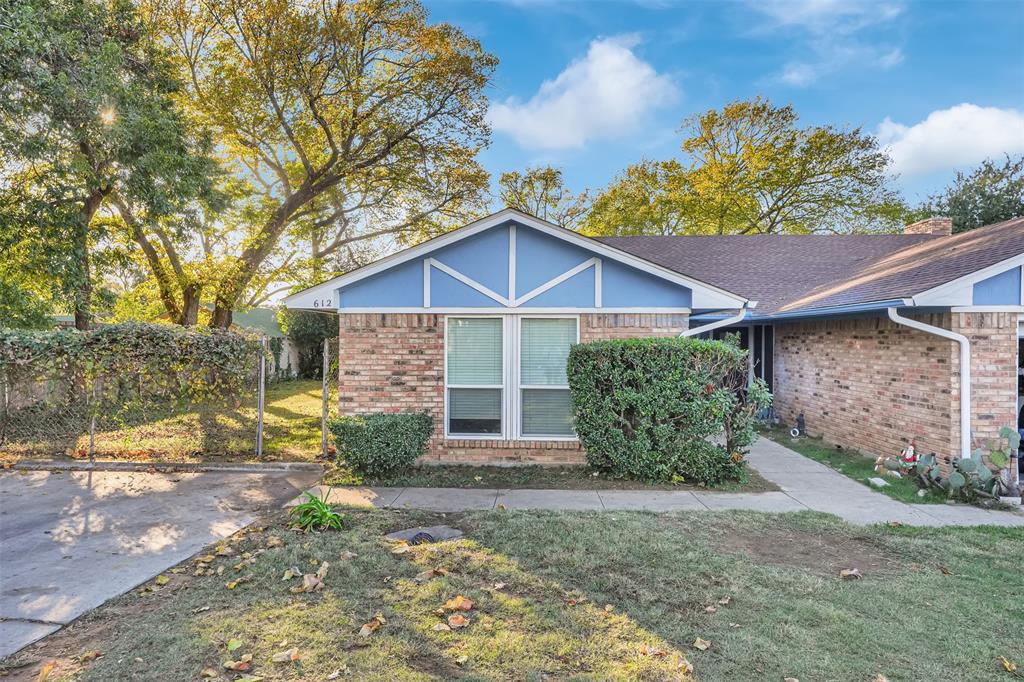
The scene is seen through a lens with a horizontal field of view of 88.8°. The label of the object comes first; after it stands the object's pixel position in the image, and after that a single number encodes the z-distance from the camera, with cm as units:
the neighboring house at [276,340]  2095
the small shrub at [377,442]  695
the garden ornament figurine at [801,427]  1068
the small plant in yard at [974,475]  614
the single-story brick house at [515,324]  778
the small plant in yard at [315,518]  518
